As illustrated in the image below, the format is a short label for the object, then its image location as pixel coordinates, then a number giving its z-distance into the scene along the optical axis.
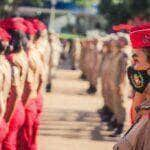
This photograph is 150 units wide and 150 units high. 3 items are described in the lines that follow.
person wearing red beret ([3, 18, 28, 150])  11.37
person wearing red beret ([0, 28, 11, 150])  10.44
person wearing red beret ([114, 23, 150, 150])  6.08
